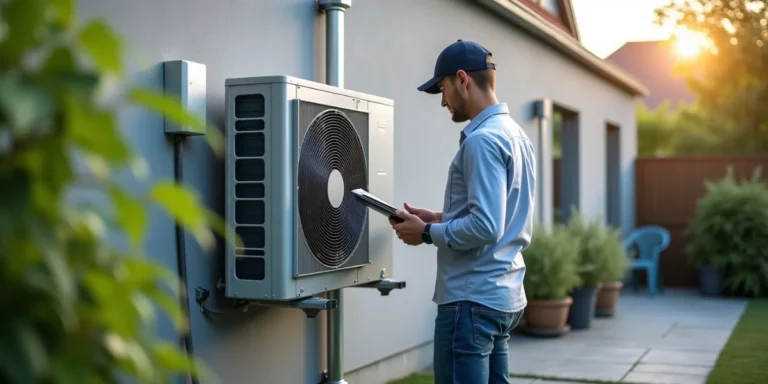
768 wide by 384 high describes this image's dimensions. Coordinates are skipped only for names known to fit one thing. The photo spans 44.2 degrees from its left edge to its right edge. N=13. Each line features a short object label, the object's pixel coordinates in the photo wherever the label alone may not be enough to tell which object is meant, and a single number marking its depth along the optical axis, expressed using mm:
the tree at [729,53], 19234
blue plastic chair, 11711
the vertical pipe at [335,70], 4590
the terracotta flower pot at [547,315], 7601
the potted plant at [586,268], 8273
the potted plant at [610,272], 8625
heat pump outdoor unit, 3582
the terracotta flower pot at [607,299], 9109
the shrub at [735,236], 10977
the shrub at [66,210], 1064
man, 3027
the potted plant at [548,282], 7559
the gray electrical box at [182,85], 3463
